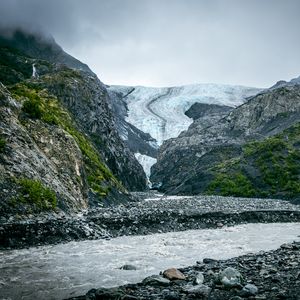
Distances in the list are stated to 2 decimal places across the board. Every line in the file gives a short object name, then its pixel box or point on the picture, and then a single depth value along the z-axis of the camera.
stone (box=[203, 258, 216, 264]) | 12.77
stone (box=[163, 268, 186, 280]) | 10.34
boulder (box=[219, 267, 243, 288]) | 9.03
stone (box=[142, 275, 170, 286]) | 9.69
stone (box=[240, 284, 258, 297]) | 8.17
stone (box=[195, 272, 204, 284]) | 9.67
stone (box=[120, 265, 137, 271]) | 12.51
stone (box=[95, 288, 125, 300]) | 8.44
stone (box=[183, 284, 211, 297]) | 8.55
